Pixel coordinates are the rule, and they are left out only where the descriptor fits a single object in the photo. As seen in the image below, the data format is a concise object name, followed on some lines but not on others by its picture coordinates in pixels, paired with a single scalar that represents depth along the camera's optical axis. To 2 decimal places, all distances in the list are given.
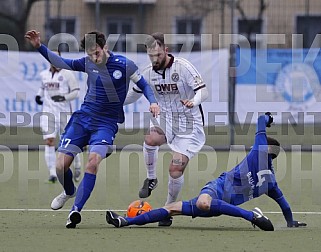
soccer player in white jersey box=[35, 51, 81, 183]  27.78
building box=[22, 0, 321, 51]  45.16
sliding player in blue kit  17.36
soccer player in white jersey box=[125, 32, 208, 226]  19.06
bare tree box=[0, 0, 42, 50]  45.47
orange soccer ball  18.03
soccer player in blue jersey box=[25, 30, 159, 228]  18.45
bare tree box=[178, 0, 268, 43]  48.06
